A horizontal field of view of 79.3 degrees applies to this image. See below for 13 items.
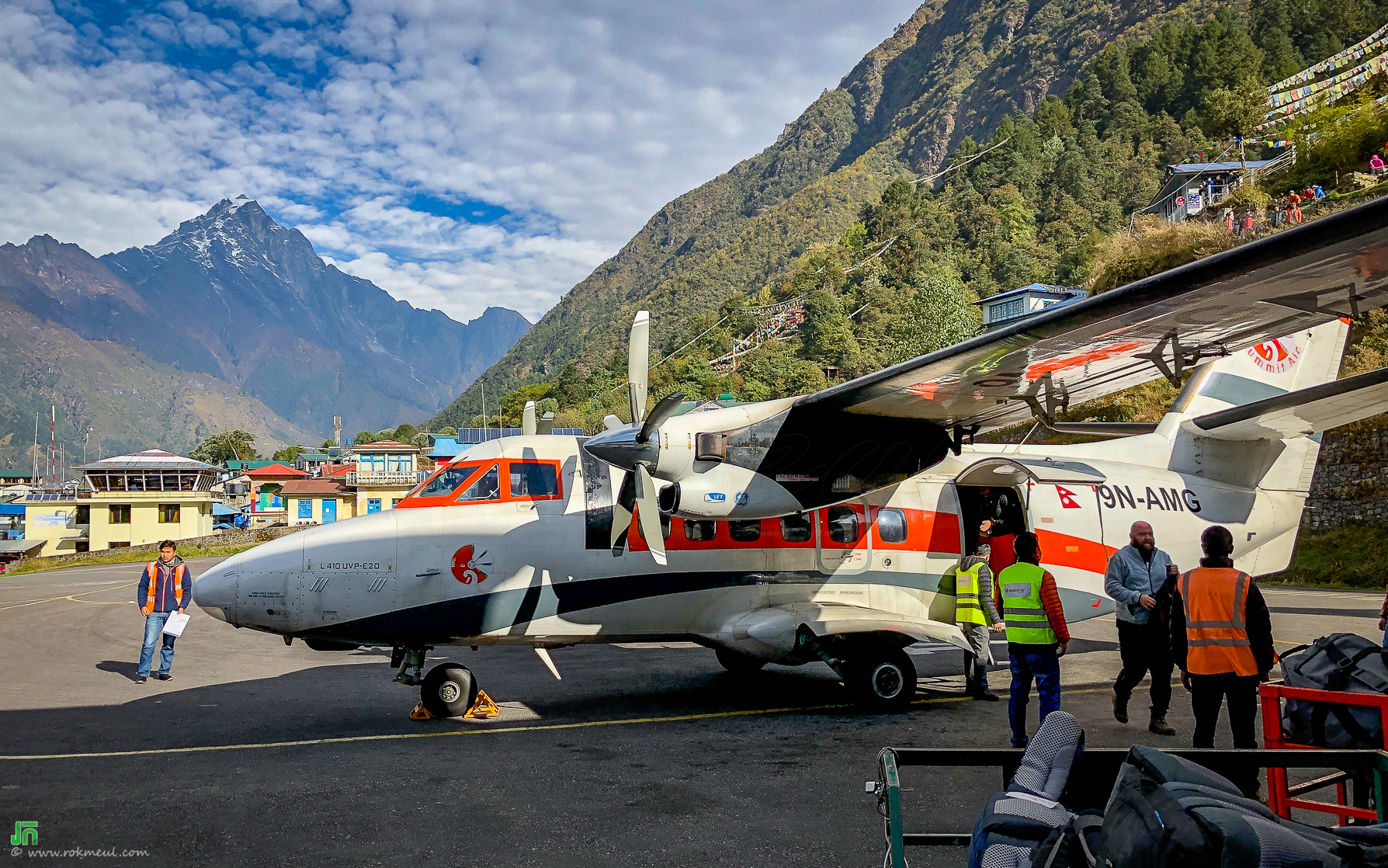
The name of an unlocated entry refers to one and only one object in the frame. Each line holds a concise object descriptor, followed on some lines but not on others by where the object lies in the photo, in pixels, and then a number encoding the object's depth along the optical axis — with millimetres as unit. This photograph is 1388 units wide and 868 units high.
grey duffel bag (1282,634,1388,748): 4184
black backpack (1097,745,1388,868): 1825
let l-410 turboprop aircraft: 8219
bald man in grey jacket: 7684
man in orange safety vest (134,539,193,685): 10883
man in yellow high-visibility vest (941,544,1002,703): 9422
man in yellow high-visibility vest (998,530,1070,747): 6832
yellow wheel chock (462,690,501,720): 8727
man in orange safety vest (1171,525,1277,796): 5883
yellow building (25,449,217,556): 59406
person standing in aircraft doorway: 10867
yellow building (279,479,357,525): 66875
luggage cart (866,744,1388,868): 2900
